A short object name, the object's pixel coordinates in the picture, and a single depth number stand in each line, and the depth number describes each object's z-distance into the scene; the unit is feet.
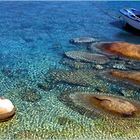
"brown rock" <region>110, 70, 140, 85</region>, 70.17
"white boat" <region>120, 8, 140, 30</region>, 113.19
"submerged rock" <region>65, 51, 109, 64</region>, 80.86
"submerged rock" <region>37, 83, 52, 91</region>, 64.80
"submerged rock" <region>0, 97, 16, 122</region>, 51.01
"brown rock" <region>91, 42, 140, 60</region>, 85.64
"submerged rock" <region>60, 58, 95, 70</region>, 76.84
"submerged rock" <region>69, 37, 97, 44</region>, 98.62
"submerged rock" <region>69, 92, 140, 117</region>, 56.08
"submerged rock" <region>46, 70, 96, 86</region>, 68.06
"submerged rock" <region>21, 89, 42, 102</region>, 59.85
